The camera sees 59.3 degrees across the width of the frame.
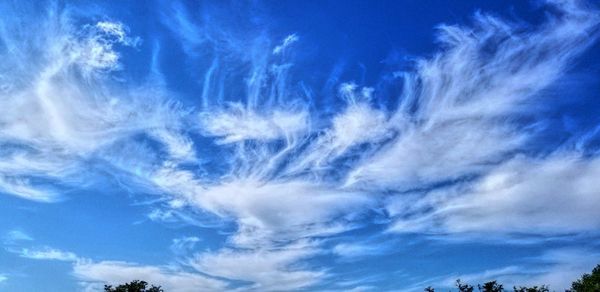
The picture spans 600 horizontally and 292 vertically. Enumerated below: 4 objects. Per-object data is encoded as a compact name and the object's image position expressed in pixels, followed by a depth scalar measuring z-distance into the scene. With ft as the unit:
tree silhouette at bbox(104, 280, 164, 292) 316.60
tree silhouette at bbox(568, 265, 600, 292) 290.23
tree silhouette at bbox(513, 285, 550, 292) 294.64
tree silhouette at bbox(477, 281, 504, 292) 297.74
